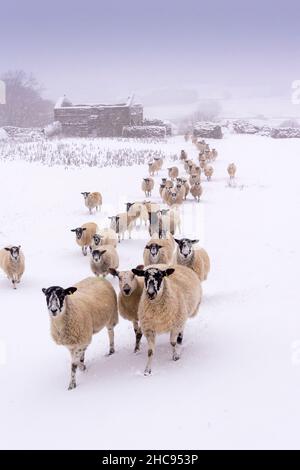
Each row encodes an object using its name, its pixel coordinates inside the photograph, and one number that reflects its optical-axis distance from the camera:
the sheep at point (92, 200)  17.59
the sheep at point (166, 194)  19.20
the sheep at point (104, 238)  12.24
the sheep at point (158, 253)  9.60
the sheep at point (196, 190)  20.39
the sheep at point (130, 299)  7.06
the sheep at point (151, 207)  15.88
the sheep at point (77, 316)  6.16
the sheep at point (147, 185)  20.95
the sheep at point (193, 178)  22.03
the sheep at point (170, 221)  14.47
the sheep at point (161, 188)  20.55
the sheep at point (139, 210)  15.60
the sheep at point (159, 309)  6.33
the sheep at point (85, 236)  12.91
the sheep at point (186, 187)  20.77
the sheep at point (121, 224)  14.29
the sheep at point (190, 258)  9.12
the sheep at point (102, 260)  10.56
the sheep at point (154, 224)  14.29
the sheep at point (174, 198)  18.94
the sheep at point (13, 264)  10.73
